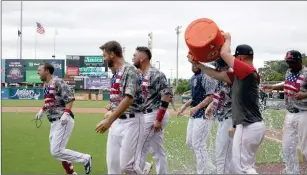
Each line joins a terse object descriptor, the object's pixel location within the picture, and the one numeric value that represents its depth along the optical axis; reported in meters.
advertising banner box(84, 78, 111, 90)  58.41
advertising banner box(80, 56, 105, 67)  58.23
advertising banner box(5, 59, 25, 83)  56.25
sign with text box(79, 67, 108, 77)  58.62
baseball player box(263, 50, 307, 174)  7.33
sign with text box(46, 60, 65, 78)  54.66
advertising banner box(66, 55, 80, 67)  58.84
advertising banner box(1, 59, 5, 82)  57.44
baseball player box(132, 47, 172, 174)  7.43
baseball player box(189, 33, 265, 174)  5.28
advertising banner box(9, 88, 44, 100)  53.84
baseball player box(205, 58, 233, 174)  6.91
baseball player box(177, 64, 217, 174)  7.71
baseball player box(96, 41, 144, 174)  5.74
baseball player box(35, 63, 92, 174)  8.05
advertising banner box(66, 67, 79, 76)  58.84
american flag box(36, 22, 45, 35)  57.53
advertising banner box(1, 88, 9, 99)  54.81
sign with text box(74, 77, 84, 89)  58.41
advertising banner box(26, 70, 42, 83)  56.03
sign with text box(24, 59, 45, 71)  56.03
